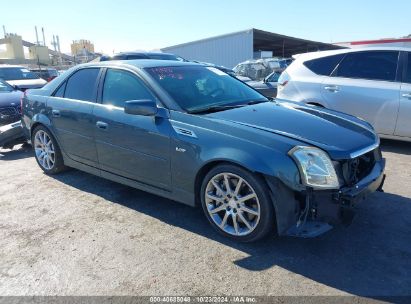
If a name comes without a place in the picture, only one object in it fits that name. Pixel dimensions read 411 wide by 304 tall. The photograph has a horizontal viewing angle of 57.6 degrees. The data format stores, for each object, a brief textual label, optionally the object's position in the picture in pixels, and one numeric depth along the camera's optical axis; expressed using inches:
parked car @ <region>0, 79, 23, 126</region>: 313.1
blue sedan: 116.3
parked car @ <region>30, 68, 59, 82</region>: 992.7
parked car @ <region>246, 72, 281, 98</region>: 308.7
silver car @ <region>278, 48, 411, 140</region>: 231.3
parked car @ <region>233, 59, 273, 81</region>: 585.3
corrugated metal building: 1029.8
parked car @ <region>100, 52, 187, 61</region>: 454.3
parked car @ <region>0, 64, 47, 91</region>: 486.6
